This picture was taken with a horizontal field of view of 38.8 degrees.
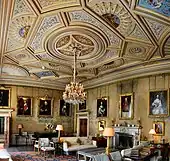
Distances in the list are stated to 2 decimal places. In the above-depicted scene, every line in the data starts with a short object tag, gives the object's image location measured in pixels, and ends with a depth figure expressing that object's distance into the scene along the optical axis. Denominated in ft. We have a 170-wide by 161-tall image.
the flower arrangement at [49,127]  61.87
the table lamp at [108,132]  25.40
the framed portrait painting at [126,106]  44.28
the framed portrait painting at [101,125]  50.81
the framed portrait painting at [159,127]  37.21
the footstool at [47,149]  39.65
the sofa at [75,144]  41.75
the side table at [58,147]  43.21
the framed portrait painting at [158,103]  37.66
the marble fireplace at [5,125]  56.33
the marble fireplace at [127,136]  41.55
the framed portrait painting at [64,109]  65.33
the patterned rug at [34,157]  37.47
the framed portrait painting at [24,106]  59.67
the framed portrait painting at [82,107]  61.21
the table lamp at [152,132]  35.96
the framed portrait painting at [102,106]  51.83
